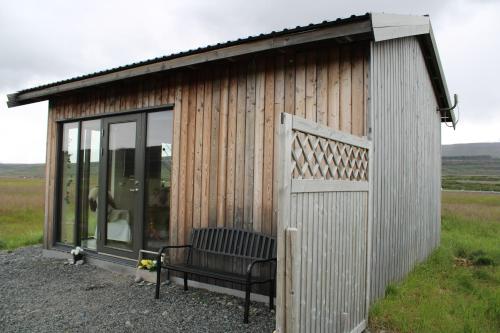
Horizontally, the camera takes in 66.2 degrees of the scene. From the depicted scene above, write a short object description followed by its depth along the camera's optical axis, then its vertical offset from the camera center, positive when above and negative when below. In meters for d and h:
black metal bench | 4.08 -0.87
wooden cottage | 2.79 +0.24
